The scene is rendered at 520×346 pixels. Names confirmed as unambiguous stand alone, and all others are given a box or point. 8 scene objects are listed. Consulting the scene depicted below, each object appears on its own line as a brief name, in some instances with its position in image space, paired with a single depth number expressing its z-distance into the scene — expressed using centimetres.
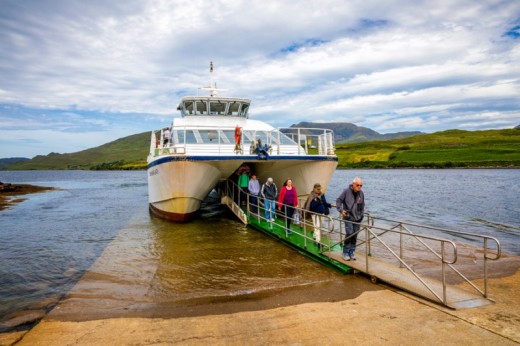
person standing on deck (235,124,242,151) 1264
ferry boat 1234
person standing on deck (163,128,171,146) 1415
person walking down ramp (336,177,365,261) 742
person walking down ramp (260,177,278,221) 1171
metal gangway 571
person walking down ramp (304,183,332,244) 941
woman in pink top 1081
